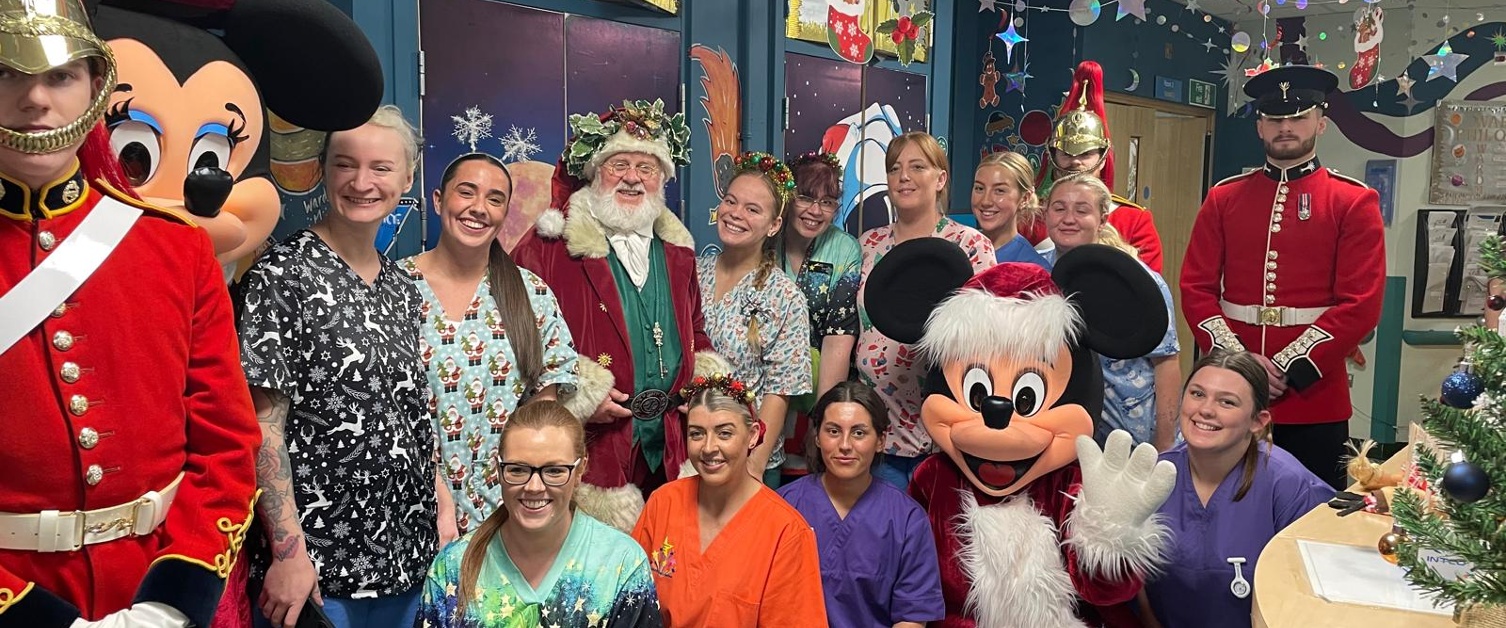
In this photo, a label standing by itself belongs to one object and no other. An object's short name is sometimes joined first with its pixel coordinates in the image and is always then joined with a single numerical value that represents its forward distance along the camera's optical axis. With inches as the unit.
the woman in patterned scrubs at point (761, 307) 125.3
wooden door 313.9
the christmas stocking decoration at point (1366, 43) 226.7
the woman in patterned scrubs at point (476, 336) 97.1
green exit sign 327.6
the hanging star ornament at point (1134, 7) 193.9
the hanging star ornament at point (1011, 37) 247.2
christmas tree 55.3
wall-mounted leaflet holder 291.7
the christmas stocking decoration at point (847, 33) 199.9
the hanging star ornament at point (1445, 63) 253.1
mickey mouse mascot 100.4
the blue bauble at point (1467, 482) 55.4
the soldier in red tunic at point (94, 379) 60.4
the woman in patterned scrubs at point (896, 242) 125.6
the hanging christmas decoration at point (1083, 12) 189.0
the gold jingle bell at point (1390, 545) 80.0
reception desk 70.2
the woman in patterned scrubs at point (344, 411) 81.8
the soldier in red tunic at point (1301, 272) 140.7
